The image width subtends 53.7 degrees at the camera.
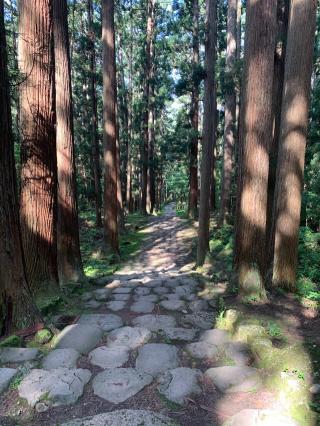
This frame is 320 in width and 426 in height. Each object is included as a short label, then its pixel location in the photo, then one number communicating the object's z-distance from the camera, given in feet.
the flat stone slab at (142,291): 17.69
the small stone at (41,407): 7.55
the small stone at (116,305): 15.15
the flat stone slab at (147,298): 16.52
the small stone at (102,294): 16.63
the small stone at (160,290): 18.19
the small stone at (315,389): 7.68
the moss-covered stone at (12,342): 10.27
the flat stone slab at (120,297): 16.48
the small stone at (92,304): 15.25
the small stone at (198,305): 15.38
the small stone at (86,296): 16.48
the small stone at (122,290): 17.88
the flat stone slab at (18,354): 9.52
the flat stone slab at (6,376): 8.21
